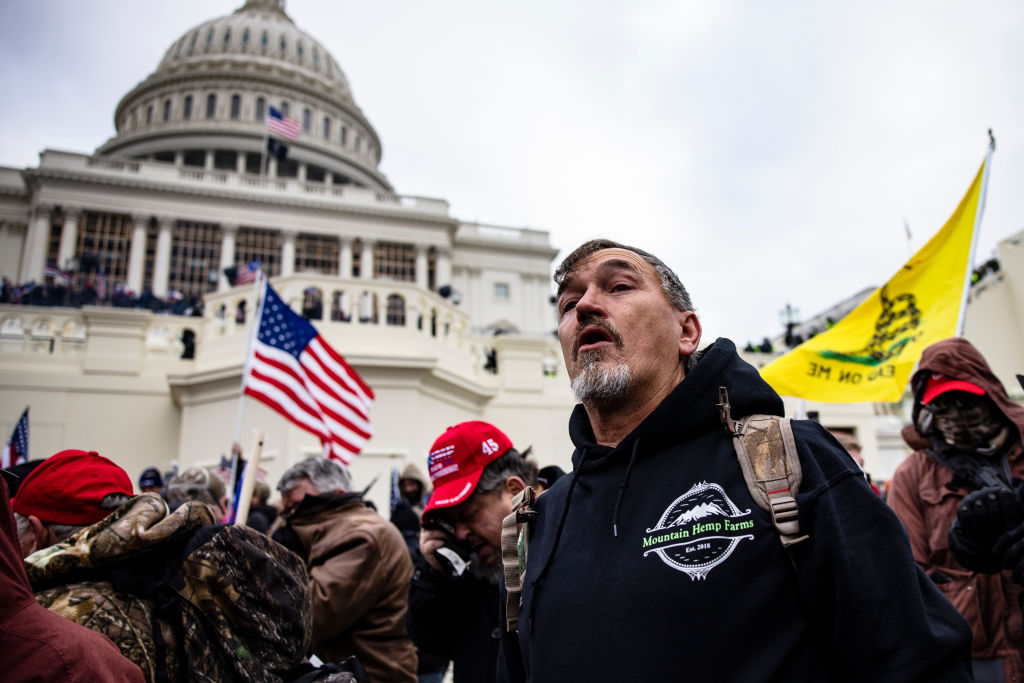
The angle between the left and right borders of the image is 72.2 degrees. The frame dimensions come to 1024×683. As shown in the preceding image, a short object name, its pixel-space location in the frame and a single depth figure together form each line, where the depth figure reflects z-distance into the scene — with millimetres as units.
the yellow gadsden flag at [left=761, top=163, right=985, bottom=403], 4730
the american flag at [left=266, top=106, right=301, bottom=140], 39344
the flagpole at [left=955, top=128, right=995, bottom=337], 4587
